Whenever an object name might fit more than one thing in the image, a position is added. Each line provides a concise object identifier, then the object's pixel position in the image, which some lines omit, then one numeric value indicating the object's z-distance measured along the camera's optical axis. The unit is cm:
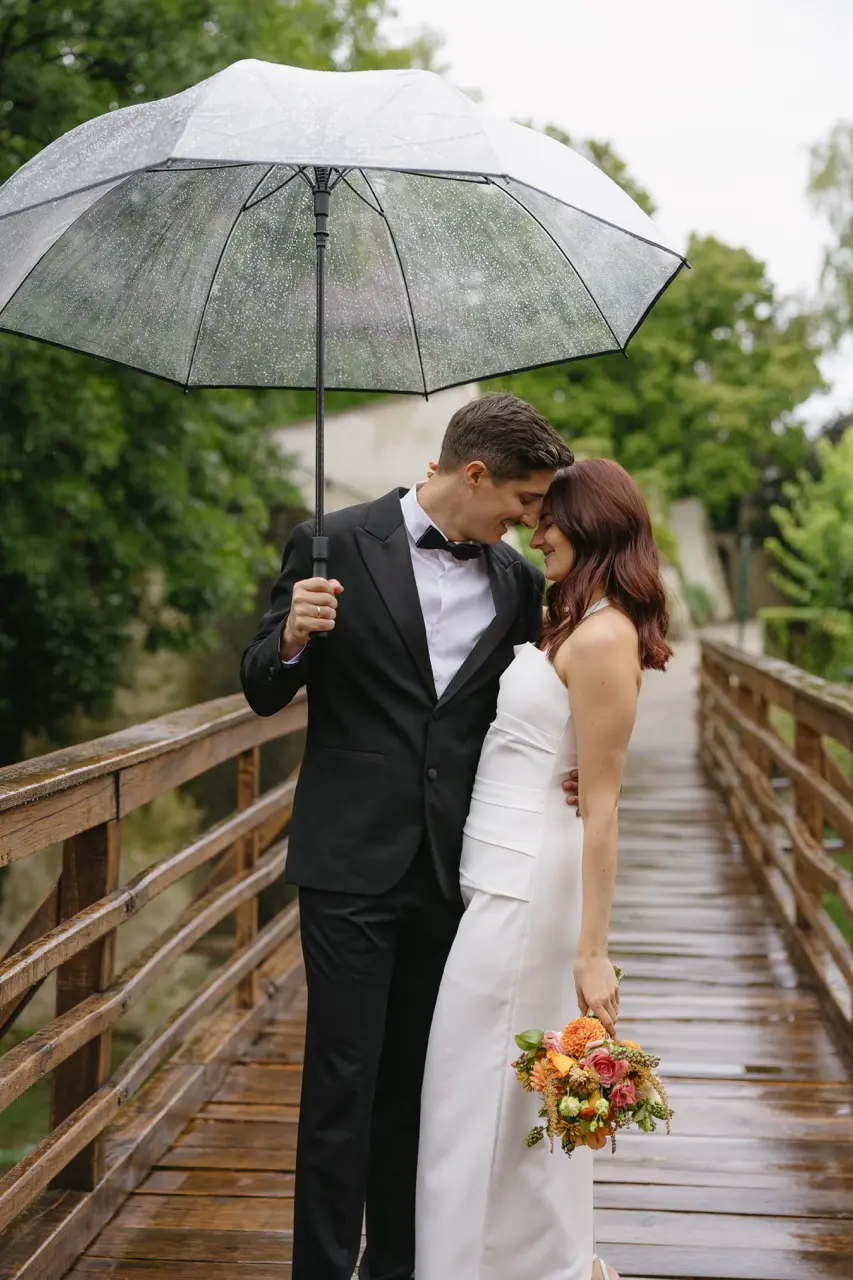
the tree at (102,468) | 948
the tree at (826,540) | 1628
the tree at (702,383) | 3109
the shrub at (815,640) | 1633
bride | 258
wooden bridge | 299
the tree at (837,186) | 2942
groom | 256
